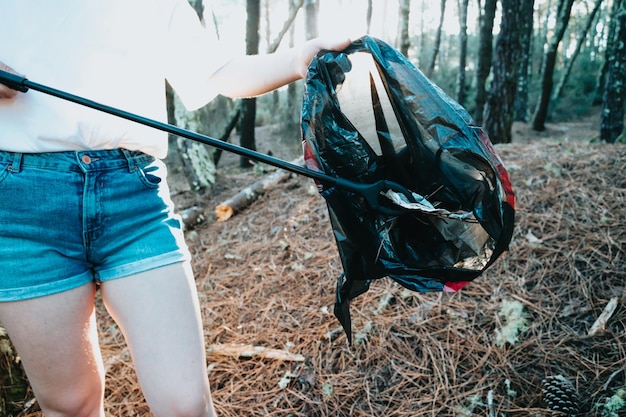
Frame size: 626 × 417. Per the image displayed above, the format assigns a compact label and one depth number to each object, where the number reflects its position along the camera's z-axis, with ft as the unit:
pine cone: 5.05
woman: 3.24
